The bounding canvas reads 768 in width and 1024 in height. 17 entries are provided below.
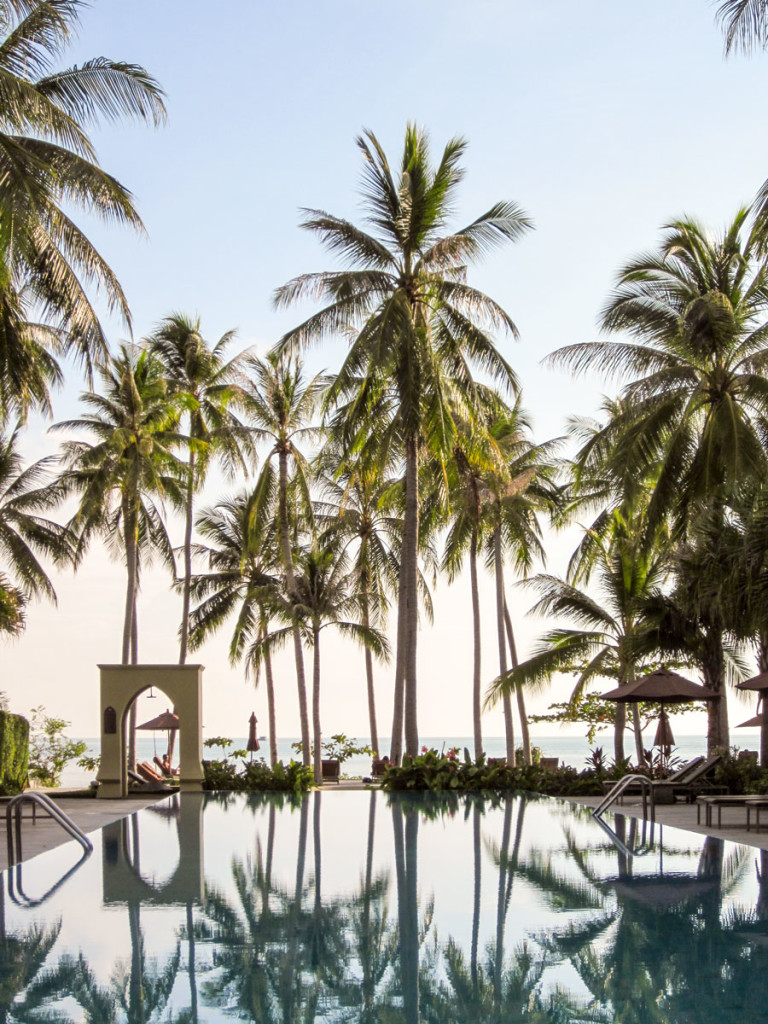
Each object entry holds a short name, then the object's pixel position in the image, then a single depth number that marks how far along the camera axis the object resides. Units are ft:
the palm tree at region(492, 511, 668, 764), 77.05
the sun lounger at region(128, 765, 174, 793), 72.38
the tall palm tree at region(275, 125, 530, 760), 70.38
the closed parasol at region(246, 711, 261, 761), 99.71
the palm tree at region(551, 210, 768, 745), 62.90
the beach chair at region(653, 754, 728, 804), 61.69
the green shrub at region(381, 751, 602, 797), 70.98
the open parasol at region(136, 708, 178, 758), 91.15
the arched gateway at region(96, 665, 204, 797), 70.23
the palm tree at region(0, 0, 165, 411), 43.96
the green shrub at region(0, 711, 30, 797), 68.08
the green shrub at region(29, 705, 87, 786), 90.38
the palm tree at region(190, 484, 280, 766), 99.30
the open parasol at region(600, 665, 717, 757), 62.64
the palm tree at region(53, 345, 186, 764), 85.61
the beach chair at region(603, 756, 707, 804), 61.98
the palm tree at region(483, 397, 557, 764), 86.48
